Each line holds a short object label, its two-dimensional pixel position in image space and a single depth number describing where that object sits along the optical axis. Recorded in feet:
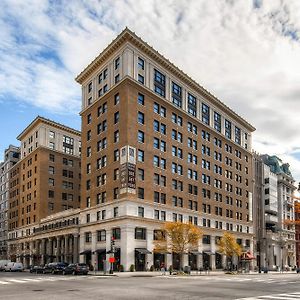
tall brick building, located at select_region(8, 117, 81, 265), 229.40
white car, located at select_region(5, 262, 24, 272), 175.39
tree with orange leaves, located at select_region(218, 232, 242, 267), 183.32
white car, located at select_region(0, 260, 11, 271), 179.19
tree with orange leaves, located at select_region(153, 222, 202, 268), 150.29
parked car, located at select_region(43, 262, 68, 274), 138.69
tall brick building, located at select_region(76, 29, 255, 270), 153.08
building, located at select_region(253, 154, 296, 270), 253.18
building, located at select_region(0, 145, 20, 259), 291.48
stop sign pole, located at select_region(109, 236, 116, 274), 126.53
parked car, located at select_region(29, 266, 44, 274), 151.41
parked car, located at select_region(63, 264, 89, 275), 130.18
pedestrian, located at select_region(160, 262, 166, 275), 147.38
